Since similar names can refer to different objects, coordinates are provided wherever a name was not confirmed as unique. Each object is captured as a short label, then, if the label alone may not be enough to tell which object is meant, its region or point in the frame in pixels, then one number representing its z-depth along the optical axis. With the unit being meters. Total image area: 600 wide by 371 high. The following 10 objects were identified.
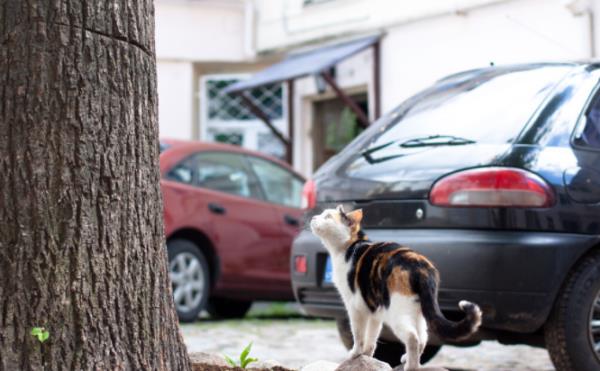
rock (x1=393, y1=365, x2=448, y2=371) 3.66
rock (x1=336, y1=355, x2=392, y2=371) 3.67
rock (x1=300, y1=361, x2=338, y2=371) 3.90
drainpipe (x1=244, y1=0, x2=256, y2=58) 18.23
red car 9.43
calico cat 3.57
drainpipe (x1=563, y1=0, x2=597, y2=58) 12.68
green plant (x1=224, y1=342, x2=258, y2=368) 3.99
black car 4.72
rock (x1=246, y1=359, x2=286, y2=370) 4.06
